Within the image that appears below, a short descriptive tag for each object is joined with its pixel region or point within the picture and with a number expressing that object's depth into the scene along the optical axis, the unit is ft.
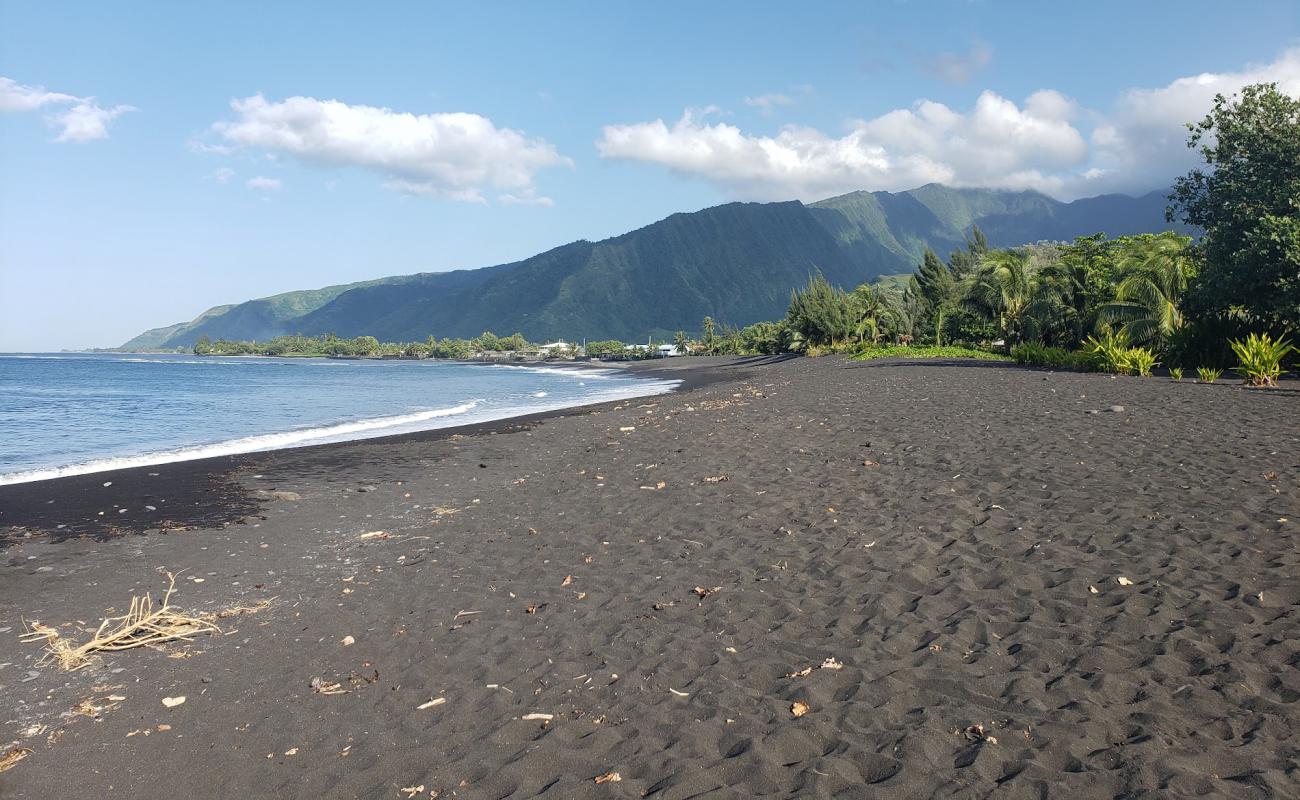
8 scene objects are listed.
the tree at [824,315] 230.68
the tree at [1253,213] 66.03
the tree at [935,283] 228.22
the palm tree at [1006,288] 135.64
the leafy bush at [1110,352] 77.36
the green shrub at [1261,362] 58.44
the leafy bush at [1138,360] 74.69
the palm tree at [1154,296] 85.97
